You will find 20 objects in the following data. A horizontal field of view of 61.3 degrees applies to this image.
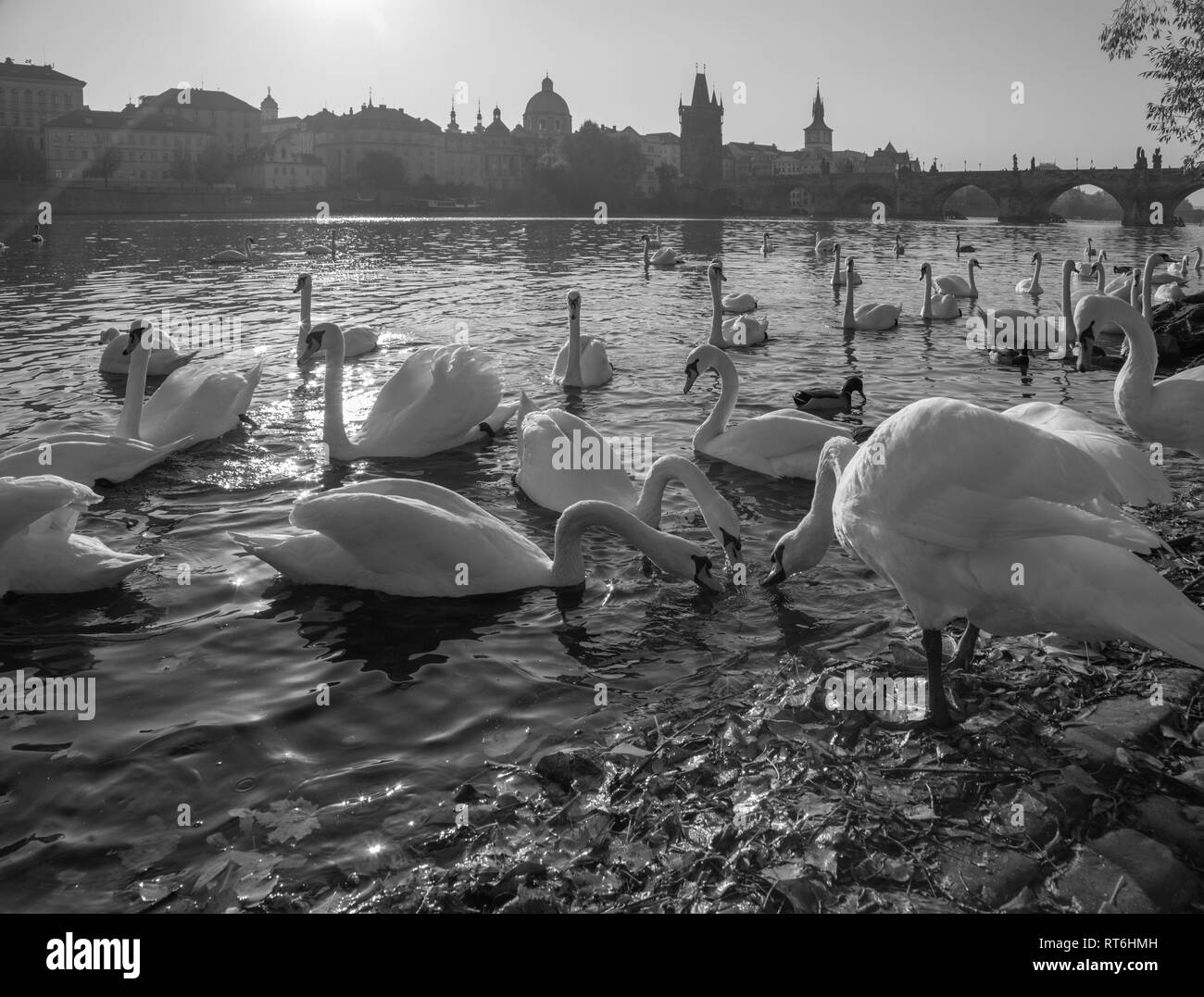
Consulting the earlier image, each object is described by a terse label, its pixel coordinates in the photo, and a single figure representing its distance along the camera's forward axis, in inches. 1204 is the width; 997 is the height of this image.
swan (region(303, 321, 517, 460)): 358.9
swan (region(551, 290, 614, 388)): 491.8
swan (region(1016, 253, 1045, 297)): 1014.1
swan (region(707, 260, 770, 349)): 620.1
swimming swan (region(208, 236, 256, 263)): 1271.9
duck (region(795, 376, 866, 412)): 432.8
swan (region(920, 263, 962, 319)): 770.2
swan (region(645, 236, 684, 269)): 1317.7
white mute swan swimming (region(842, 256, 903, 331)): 715.4
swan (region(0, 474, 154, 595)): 217.0
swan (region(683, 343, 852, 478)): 333.7
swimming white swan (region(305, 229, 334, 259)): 1510.8
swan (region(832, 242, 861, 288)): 1016.9
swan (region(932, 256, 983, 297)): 965.8
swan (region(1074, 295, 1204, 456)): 297.0
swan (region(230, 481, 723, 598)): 228.4
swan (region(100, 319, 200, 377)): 509.4
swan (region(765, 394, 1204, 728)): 136.0
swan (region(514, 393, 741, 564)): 257.3
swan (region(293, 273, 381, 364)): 584.4
